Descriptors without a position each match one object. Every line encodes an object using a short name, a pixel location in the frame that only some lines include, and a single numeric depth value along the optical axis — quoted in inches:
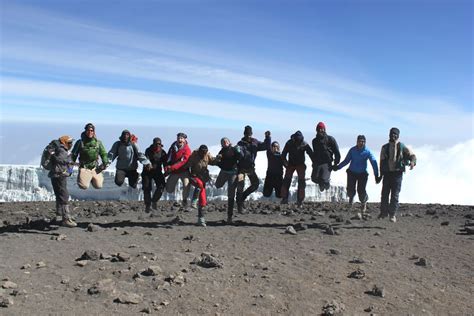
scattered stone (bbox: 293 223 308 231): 445.7
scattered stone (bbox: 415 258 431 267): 340.2
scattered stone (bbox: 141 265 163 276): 287.7
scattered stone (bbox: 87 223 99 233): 415.2
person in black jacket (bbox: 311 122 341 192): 537.2
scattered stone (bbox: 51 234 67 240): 373.7
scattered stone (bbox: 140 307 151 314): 244.2
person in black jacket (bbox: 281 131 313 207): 548.1
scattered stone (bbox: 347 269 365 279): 306.3
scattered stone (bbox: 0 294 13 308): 240.7
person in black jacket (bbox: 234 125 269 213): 460.1
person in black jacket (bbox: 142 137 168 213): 519.5
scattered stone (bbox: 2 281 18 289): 262.4
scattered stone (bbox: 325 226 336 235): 425.3
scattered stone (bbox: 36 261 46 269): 299.0
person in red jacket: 496.4
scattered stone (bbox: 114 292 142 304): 252.4
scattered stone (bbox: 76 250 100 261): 314.2
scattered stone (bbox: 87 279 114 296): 260.8
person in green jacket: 442.3
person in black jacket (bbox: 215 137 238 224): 447.5
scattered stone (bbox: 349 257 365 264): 337.1
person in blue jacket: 497.7
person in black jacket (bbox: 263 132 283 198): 567.2
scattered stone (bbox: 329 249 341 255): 355.0
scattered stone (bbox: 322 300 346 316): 253.0
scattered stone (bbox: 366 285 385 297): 281.1
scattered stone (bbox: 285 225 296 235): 421.0
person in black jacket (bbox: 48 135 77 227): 407.5
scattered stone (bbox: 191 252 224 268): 310.8
